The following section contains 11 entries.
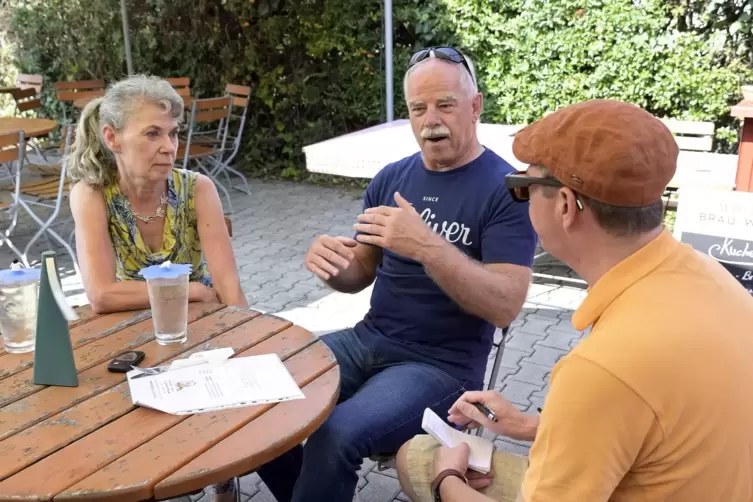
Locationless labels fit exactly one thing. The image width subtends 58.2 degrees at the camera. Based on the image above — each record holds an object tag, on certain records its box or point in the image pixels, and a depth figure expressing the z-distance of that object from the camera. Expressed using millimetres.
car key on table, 1688
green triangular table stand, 1588
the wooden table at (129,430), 1250
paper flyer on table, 1517
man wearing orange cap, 1021
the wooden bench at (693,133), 4867
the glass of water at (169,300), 1789
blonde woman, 2262
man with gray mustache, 1864
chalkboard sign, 3195
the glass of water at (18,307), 1756
